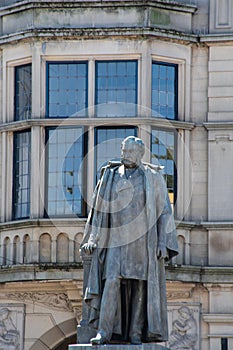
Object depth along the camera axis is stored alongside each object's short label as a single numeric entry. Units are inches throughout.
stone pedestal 799.1
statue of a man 815.1
